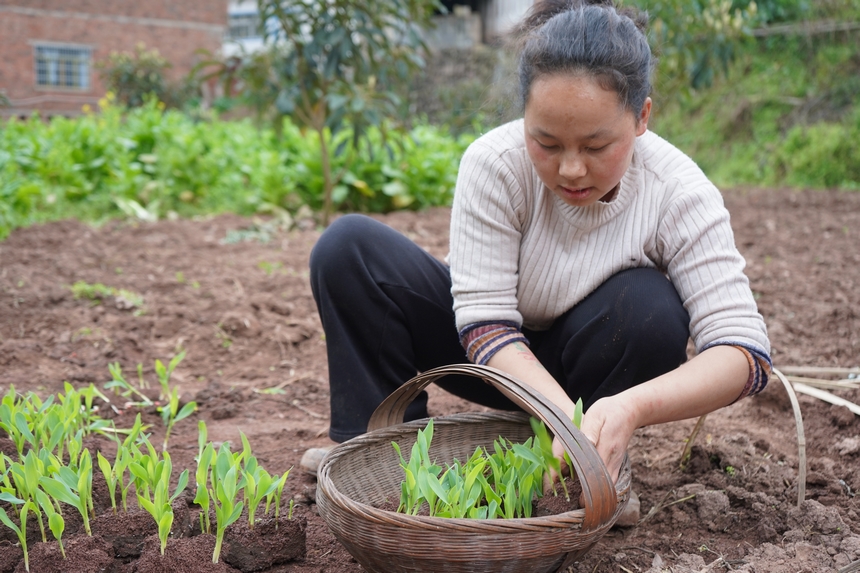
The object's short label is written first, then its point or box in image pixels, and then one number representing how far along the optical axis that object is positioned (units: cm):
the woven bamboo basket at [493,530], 117
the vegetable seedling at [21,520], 135
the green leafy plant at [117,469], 146
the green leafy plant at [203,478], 140
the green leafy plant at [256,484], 142
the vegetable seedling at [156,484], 133
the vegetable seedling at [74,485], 136
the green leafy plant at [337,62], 455
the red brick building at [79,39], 1778
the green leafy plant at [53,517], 132
